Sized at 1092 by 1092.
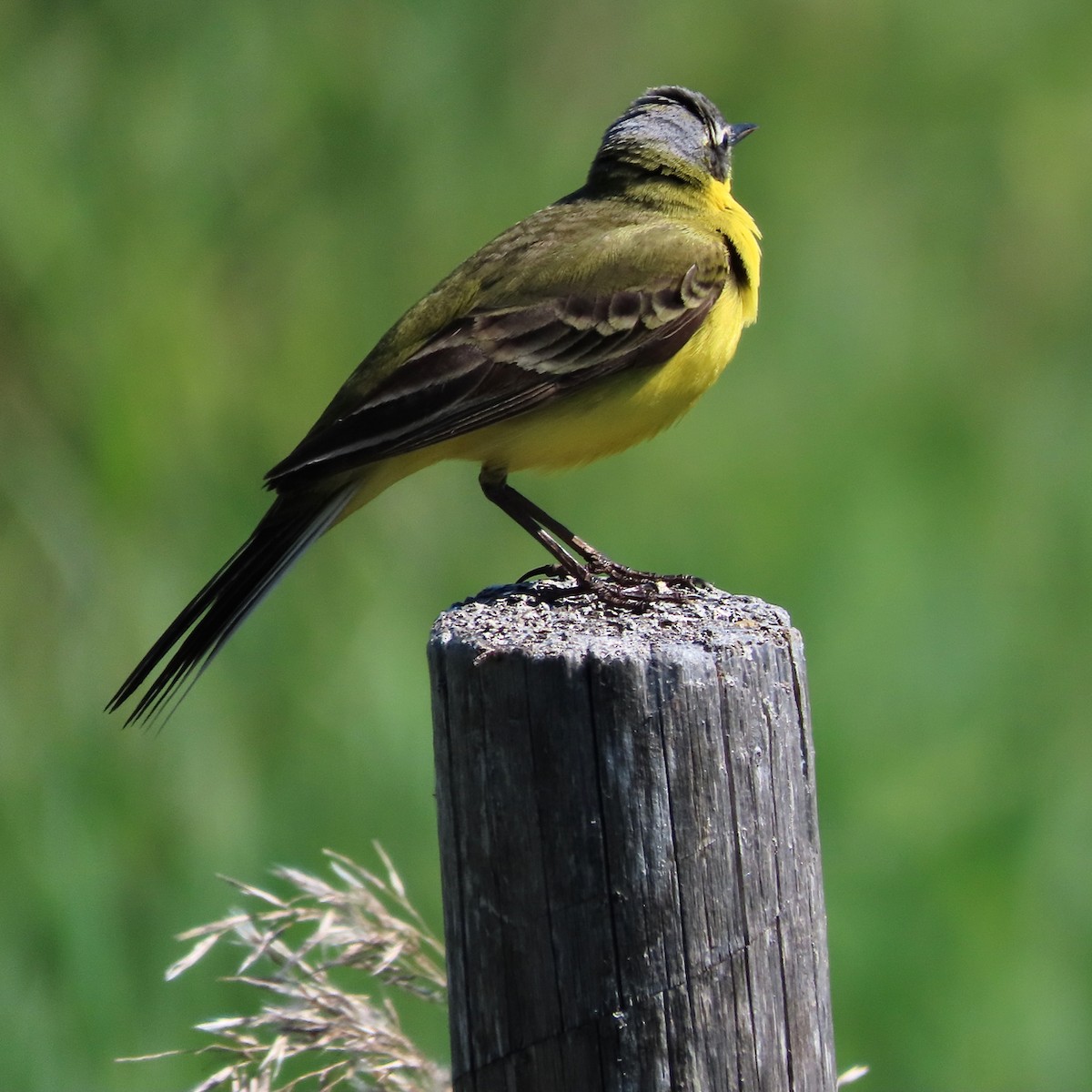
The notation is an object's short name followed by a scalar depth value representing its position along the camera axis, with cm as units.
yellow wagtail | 934
